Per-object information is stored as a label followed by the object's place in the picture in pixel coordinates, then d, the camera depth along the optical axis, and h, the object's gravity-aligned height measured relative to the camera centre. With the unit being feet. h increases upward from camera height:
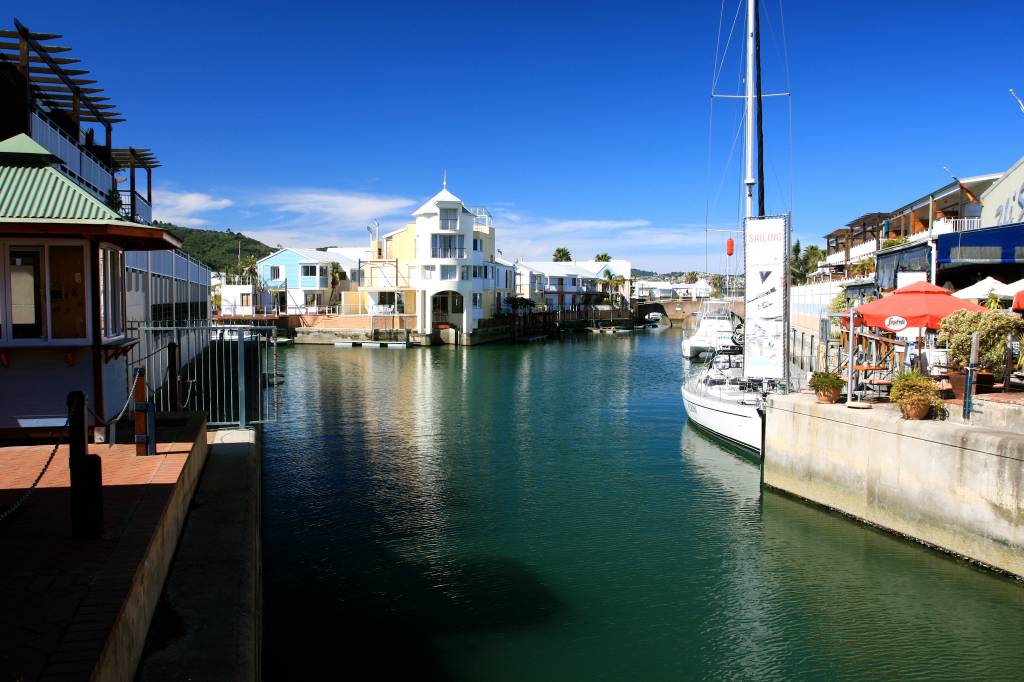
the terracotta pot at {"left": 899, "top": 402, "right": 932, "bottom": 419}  44.39 -5.55
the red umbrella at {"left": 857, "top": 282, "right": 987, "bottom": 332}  55.93 +0.51
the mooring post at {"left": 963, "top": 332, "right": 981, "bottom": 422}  43.47 -3.98
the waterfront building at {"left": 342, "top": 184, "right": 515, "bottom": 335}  226.79 +13.23
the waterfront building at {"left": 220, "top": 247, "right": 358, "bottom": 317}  268.82 +11.33
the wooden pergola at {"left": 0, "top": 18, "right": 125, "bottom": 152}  63.82 +23.67
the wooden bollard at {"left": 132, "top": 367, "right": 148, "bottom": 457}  34.30 -4.93
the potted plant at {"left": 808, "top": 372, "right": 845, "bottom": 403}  50.88 -4.75
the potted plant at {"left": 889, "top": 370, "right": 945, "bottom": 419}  44.47 -4.79
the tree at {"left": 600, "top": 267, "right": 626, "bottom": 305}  414.21 +17.74
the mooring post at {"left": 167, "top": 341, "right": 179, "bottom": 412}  47.82 -3.30
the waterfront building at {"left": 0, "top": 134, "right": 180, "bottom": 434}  36.11 +1.12
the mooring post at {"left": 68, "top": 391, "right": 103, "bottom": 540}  23.67 -5.14
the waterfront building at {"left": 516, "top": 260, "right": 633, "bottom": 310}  349.61 +14.79
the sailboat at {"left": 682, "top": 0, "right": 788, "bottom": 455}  67.56 -7.69
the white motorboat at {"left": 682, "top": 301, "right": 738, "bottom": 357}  175.94 -3.95
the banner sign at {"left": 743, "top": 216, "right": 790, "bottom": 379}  64.23 +1.57
